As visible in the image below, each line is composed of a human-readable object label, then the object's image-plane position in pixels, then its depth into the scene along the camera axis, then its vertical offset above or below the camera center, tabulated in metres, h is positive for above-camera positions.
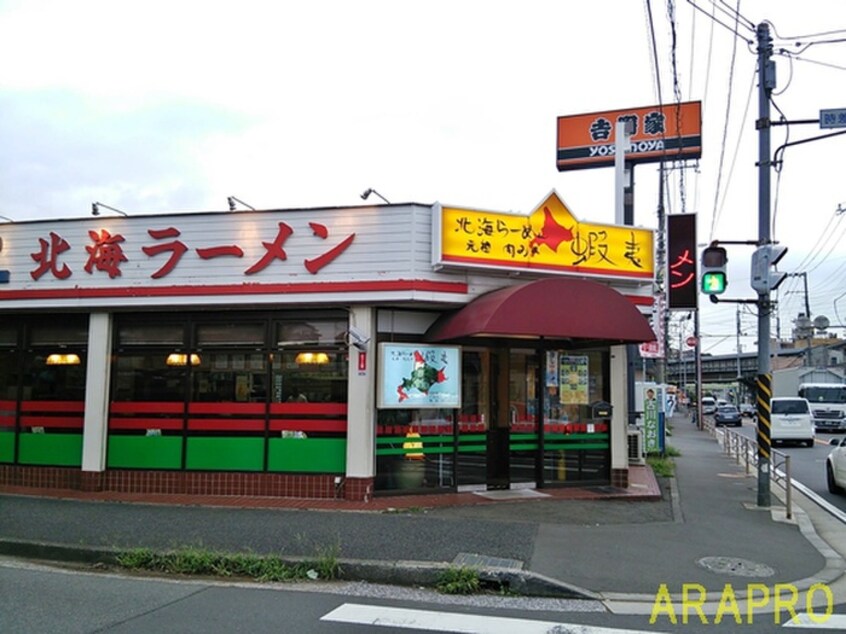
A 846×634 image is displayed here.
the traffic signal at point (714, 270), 11.31 +2.02
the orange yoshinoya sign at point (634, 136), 17.78 +6.96
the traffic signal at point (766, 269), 11.04 +2.02
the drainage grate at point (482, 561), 7.02 -1.94
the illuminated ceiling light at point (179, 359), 11.45 +0.36
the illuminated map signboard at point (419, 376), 10.72 +0.12
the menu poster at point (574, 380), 12.05 +0.09
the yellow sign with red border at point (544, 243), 10.62 +2.41
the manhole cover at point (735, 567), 7.29 -2.04
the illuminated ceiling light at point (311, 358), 11.07 +0.40
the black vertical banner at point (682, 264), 12.62 +2.36
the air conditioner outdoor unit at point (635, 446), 15.83 -1.46
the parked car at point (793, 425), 25.33 -1.43
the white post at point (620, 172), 13.87 +4.57
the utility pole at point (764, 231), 11.15 +2.72
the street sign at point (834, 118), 10.48 +4.32
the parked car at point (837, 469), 13.60 -1.71
